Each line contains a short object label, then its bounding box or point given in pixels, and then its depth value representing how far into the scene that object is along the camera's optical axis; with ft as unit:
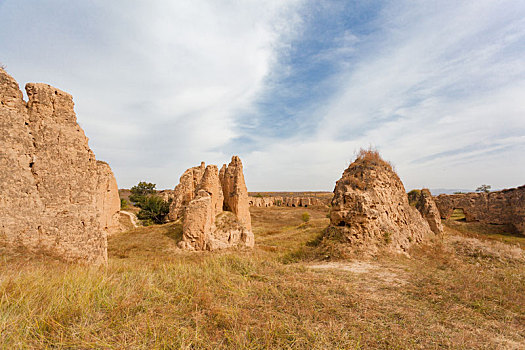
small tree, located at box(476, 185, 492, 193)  161.27
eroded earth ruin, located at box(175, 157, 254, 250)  41.32
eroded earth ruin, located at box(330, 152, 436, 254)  25.38
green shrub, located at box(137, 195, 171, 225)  69.00
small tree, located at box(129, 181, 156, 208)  96.02
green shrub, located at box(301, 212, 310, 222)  107.24
